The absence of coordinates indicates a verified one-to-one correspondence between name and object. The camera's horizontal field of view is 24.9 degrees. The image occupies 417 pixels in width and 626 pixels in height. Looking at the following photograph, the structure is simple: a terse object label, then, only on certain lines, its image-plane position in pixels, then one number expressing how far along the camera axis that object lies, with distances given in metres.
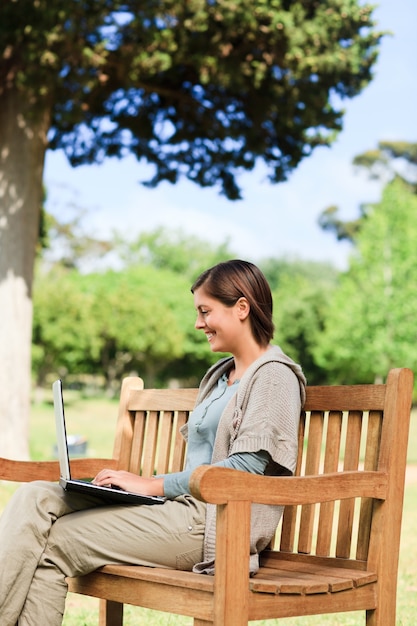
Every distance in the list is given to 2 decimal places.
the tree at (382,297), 29.44
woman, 2.93
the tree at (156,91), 9.05
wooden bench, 2.62
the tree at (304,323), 44.56
